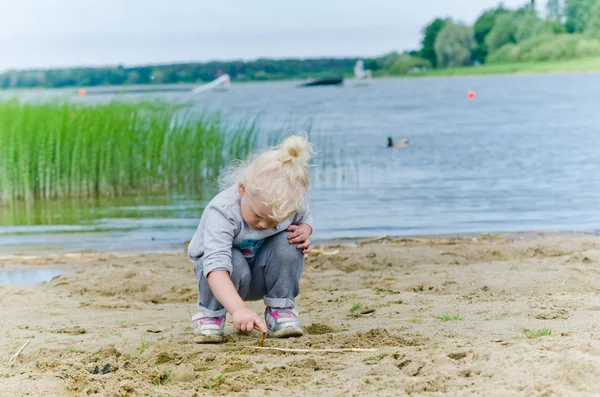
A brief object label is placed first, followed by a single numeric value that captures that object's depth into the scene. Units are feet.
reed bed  36.17
